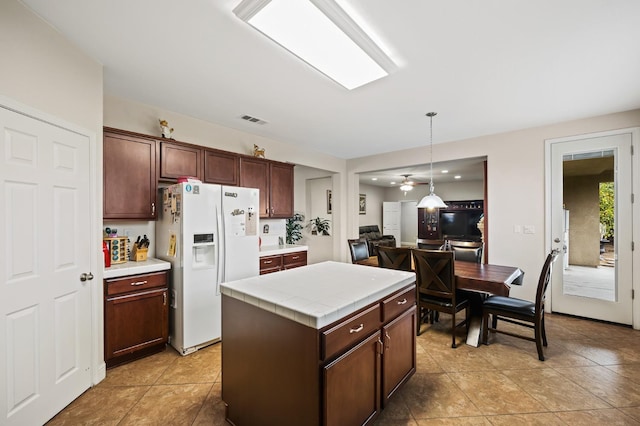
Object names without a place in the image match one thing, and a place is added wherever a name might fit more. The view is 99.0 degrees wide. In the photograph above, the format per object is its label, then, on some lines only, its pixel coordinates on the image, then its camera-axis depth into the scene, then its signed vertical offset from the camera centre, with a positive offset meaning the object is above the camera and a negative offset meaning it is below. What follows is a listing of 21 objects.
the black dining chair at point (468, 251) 3.71 -0.54
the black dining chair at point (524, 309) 2.51 -0.95
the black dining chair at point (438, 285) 2.77 -0.78
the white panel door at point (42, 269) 1.55 -0.35
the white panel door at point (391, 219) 10.36 -0.26
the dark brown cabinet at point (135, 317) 2.36 -0.95
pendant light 3.52 +0.13
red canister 2.53 -0.40
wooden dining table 2.56 -0.69
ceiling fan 7.37 +0.76
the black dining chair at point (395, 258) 3.20 -0.55
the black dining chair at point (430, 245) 3.95 -0.48
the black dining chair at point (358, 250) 4.05 -0.58
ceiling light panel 1.58 +1.18
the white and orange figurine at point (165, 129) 3.04 +0.95
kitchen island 1.27 -0.72
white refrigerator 2.67 -0.39
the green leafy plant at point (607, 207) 3.41 +0.05
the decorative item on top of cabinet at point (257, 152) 4.03 +0.90
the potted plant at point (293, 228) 5.57 -0.33
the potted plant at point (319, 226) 6.83 -0.34
